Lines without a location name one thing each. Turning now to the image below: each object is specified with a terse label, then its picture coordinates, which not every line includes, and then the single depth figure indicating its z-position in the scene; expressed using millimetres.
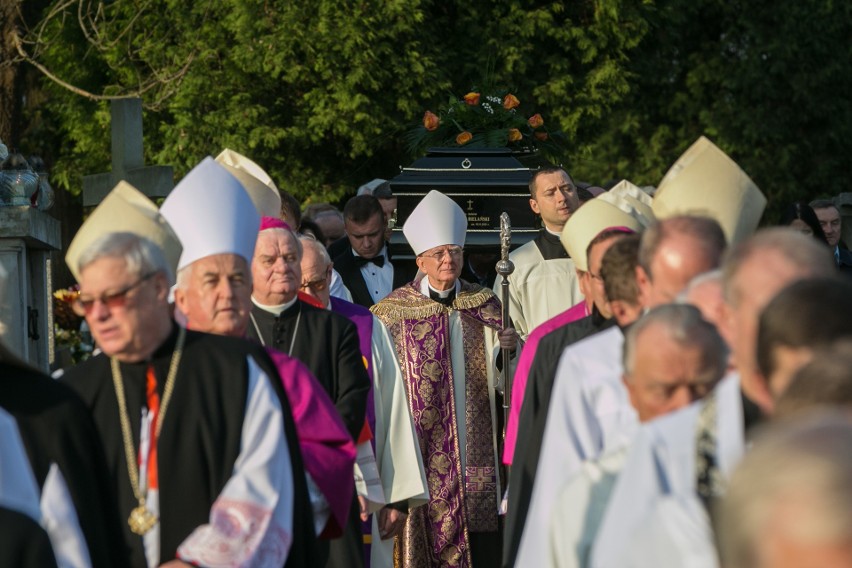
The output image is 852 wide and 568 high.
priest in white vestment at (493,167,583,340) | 19672
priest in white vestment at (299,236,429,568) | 16906
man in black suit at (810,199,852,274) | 22172
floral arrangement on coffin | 23594
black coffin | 22437
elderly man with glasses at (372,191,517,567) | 19531
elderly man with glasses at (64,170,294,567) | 9922
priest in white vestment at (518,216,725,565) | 9406
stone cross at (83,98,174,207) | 28297
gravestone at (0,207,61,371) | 18797
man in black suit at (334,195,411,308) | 22016
